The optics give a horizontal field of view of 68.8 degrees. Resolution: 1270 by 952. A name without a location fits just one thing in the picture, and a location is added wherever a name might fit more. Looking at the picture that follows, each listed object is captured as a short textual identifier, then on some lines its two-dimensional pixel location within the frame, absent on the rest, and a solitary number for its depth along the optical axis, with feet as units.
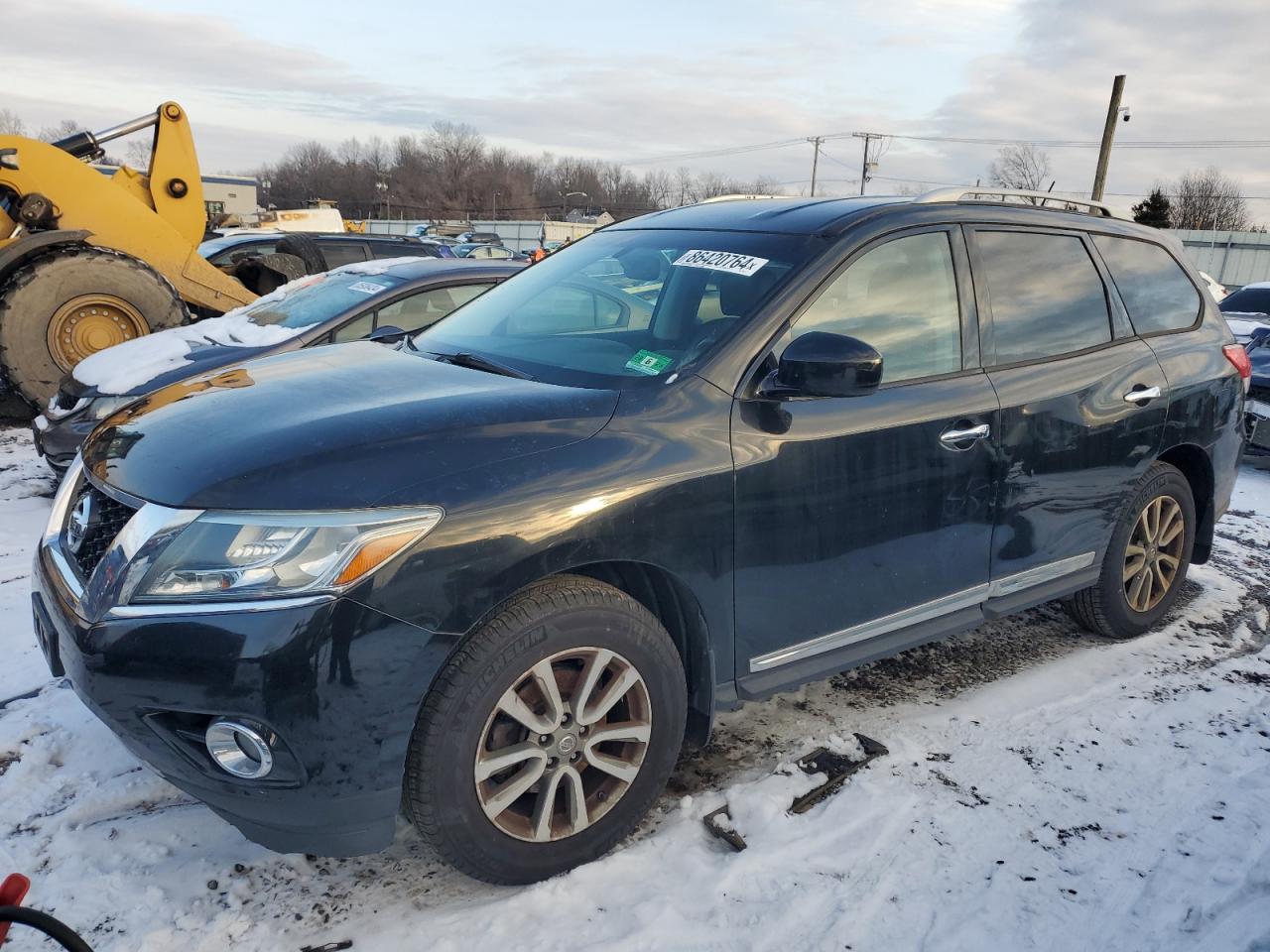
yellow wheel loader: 25.62
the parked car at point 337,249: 36.47
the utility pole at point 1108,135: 91.56
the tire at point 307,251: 34.71
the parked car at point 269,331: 17.51
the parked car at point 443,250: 39.52
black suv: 6.98
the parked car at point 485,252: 73.61
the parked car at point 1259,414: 25.71
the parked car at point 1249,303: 35.86
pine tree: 148.19
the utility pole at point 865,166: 171.83
